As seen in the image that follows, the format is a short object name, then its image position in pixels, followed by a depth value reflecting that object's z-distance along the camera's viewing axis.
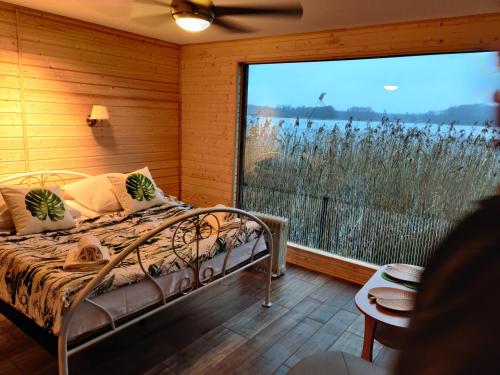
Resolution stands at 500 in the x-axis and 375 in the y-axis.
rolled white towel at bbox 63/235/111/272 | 2.09
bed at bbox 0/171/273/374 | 1.82
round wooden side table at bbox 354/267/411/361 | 1.98
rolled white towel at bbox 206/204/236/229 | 2.91
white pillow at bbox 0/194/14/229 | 2.82
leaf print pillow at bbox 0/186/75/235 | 2.77
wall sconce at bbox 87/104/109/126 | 3.65
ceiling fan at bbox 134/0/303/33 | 2.02
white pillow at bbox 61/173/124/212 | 3.41
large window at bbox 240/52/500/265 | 2.98
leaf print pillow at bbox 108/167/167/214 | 3.44
